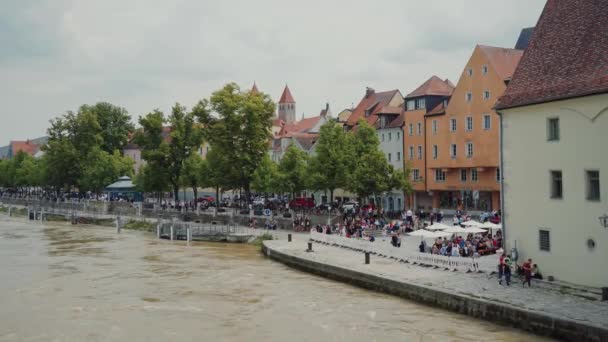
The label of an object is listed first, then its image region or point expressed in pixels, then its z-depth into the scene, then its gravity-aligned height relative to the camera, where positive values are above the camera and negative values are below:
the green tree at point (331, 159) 63.12 +4.96
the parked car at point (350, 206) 65.09 +0.50
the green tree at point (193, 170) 84.89 +5.26
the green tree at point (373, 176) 59.81 +3.15
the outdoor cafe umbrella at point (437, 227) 39.50 -0.97
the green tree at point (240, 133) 73.38 +8.66
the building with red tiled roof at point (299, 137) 98.92 +11.76
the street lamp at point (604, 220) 25.06 -0.35
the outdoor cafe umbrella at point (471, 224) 40.34 -0.81
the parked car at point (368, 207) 62.86 +0.37
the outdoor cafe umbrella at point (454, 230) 37.25 -1.08
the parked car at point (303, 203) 72.25 +0.89
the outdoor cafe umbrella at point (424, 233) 37.91 -1.30
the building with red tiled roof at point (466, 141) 59.41 +6.76
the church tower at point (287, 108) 196.62 +30.81
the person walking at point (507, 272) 28.48 -2.64
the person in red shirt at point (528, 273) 27.88 -2.62
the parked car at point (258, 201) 80.15 +1.26
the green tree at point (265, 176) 74.50 +3.98
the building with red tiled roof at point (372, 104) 84.00 +13.94
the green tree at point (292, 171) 71.44 +4.29
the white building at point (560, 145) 26.11 +2.81
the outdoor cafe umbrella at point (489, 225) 38.88 -0.86
